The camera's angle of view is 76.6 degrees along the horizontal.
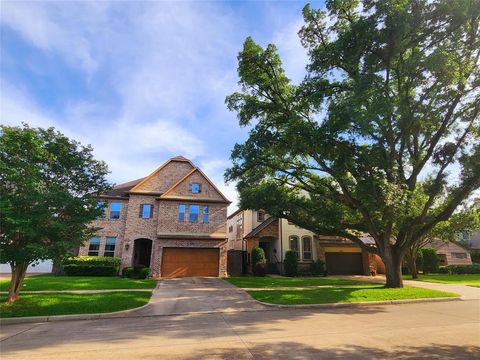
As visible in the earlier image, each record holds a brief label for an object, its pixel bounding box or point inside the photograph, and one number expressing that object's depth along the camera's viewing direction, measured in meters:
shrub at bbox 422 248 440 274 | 31.25
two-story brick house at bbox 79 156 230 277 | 24.75
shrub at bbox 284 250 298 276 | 26.92
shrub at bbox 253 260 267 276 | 26.39
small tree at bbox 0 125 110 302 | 10.30
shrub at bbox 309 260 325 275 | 27.80
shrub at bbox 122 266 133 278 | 23.09
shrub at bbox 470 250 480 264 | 37.62
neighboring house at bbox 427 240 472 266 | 36.00
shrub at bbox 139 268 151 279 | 22.86
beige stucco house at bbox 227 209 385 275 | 28.97
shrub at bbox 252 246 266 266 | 26.73
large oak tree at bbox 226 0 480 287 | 12.77
